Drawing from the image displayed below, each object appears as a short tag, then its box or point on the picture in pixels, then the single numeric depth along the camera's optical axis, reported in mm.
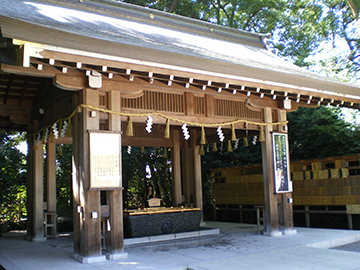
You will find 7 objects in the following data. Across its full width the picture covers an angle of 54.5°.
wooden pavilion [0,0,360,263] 5316
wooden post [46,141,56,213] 8875
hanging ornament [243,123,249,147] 8869
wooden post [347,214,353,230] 8777
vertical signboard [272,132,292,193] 8133
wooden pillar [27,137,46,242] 8555
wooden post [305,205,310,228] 9642
